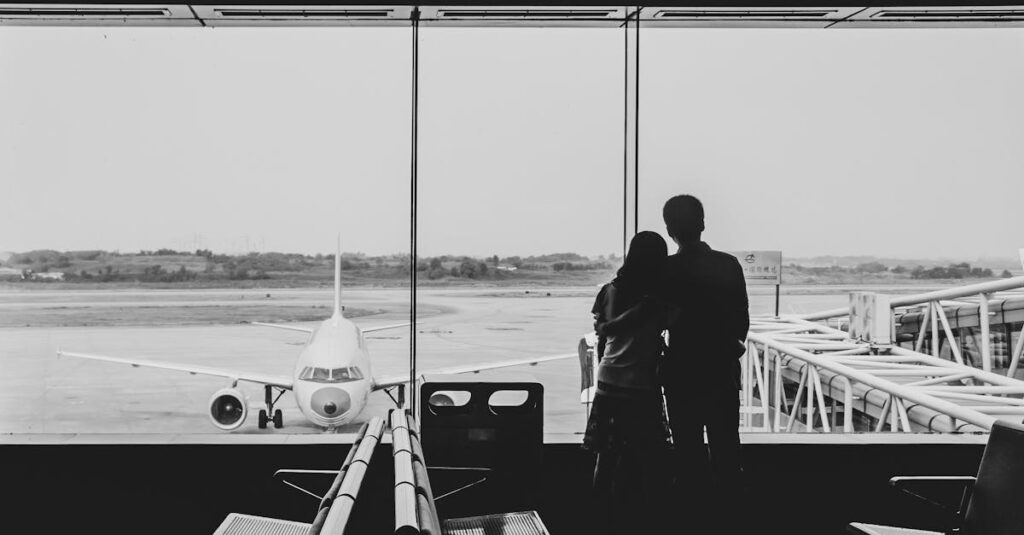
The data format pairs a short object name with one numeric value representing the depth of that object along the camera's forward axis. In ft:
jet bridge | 17.93
